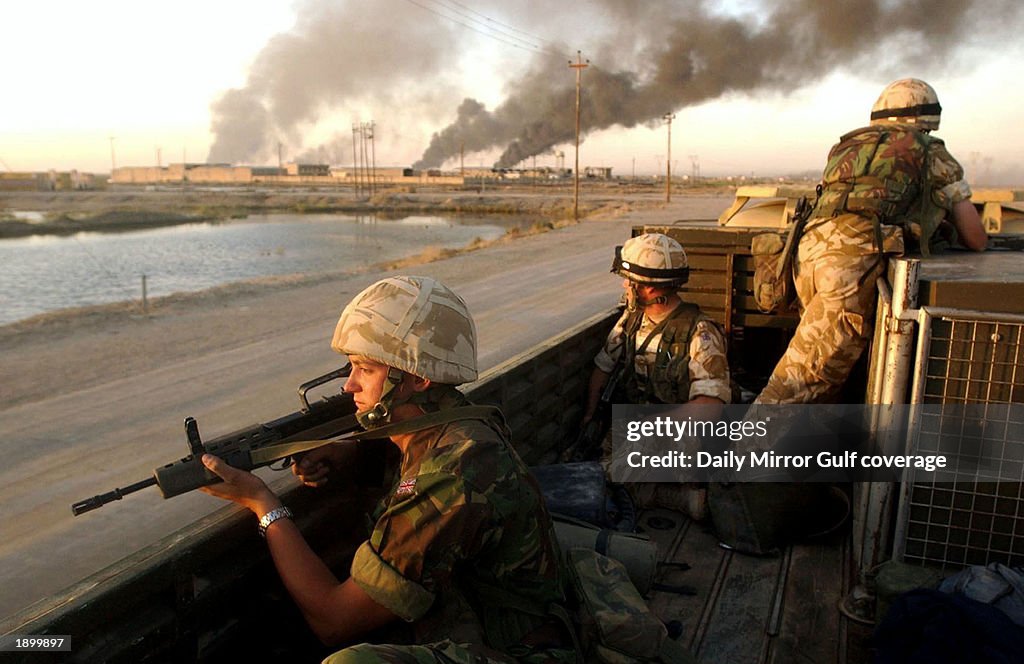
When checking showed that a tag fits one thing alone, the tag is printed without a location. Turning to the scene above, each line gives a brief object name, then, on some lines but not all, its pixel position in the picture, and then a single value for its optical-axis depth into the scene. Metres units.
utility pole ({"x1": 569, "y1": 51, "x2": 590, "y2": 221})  38.10
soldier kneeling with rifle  1.84
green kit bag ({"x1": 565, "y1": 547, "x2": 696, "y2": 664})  2.18
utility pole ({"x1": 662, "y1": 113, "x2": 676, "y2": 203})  54.47
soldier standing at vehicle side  3.72
